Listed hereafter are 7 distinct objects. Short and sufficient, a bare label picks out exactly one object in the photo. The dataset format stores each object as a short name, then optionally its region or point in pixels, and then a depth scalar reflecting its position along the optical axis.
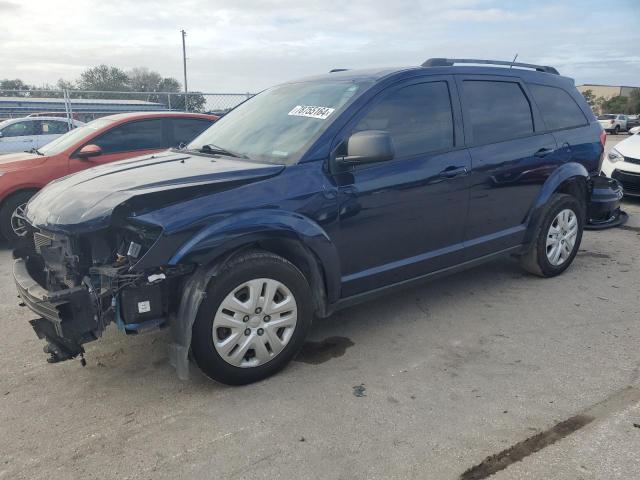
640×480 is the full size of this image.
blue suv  2.80
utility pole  42.18
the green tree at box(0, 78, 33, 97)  35.90
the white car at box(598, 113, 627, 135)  38.44
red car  6.21
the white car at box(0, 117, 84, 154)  11.57
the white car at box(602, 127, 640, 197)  7.83
